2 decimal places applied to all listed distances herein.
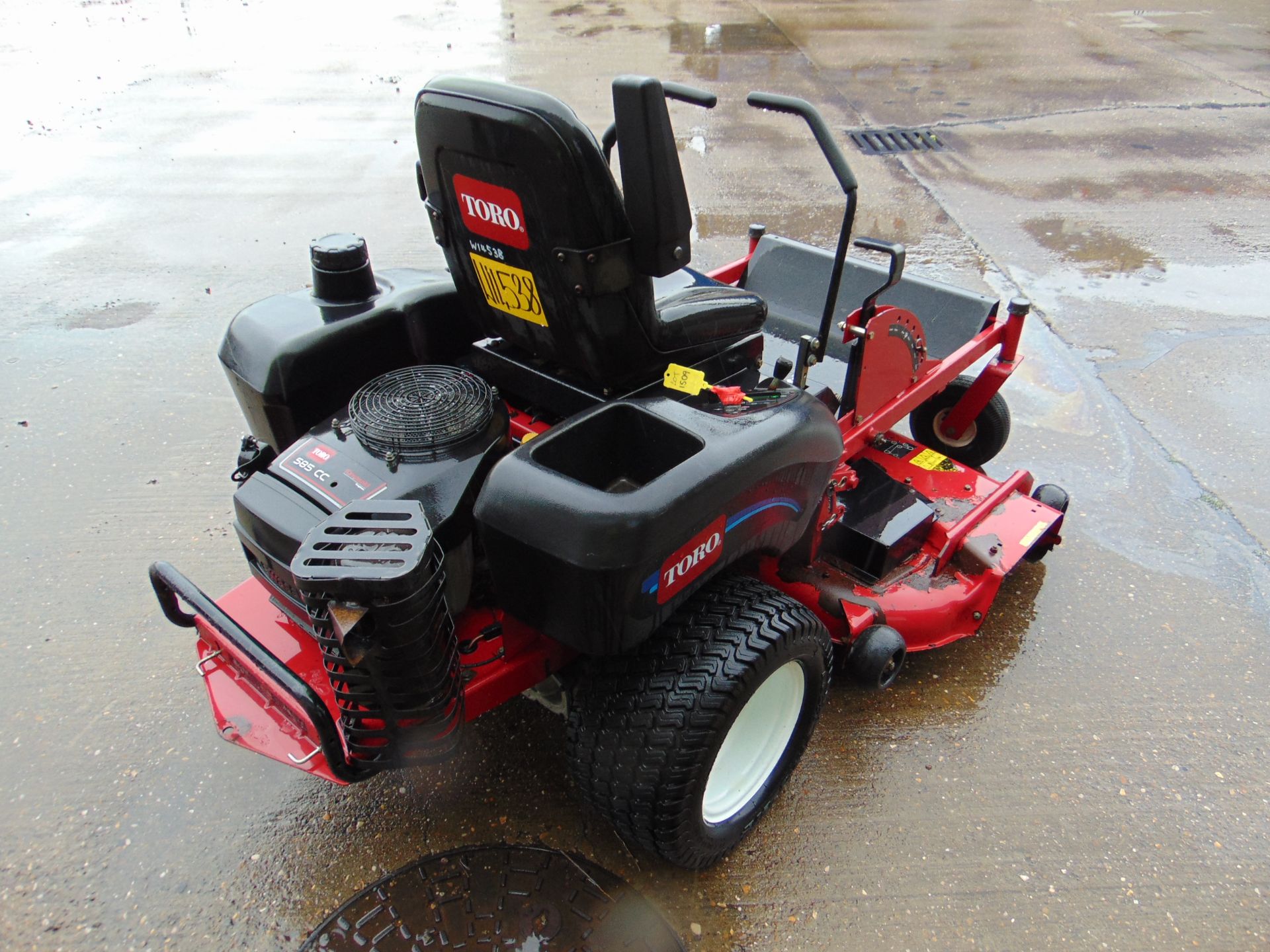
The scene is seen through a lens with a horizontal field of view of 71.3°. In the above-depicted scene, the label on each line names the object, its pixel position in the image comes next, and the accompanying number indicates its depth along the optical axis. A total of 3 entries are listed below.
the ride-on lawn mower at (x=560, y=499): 1.63
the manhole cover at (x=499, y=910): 1.97
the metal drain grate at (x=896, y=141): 6.36
